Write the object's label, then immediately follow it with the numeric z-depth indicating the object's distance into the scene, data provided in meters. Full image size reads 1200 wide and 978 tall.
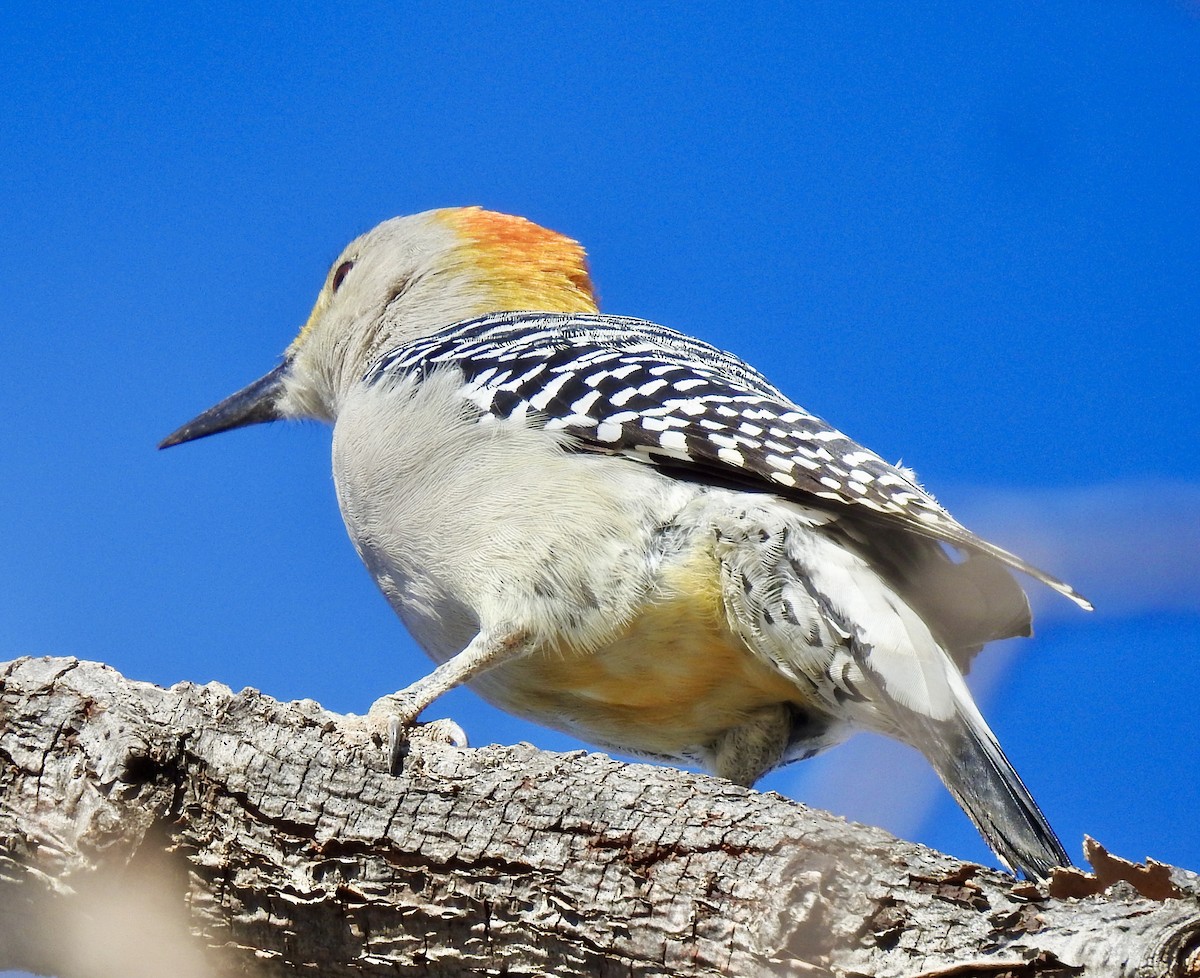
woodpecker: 8.33
